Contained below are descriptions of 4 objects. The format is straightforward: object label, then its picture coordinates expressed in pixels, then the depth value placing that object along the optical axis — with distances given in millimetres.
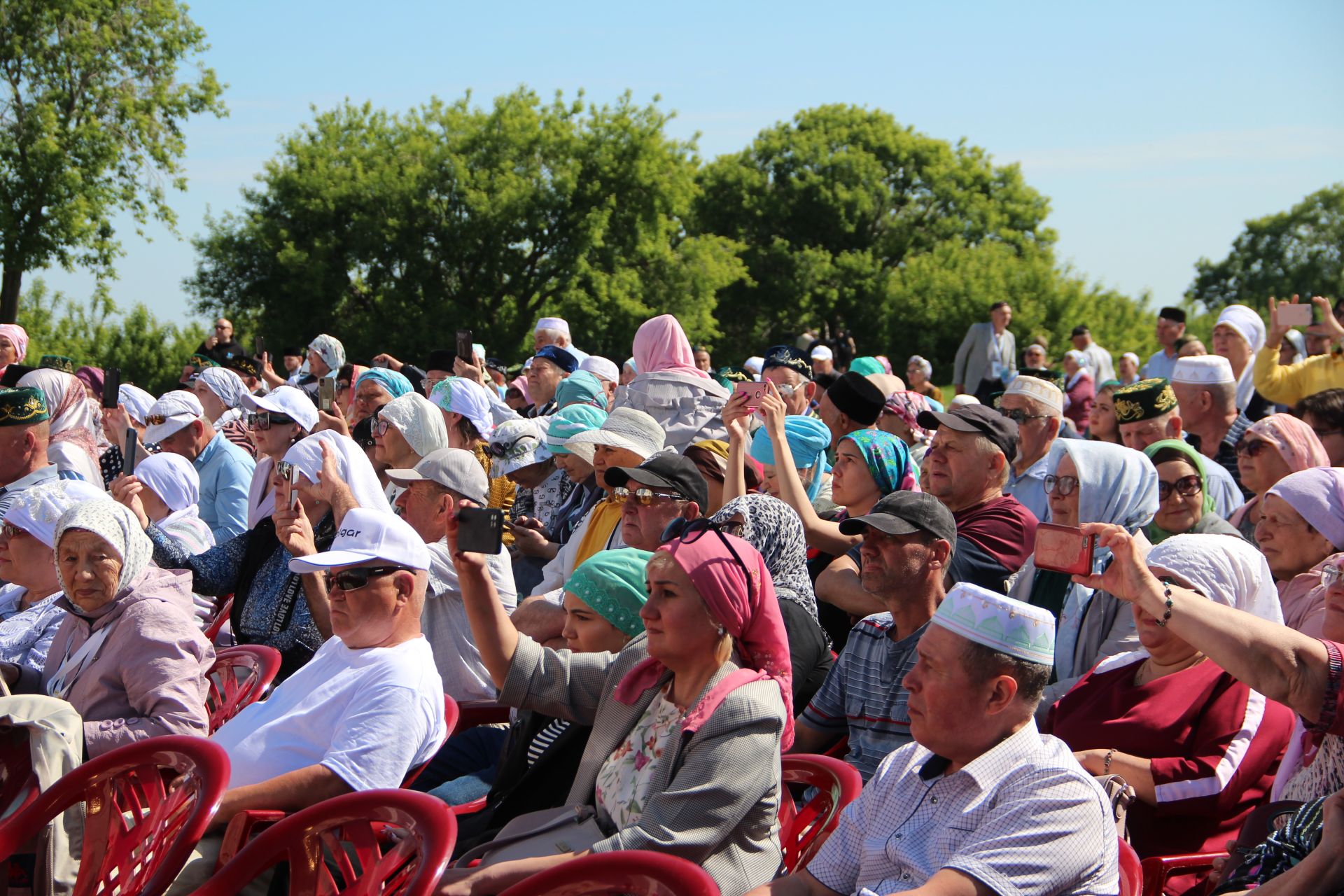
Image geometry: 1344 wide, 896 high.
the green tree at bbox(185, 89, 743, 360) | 28312
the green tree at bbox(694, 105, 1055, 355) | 43688
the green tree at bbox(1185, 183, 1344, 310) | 67938
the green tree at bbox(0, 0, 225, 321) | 22688
